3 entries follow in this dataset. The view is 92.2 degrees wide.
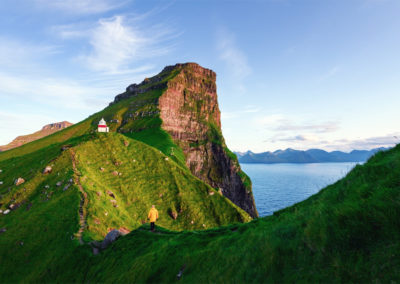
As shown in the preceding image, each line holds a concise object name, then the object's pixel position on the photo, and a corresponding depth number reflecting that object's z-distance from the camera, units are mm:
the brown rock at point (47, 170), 35981
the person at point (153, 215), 20172
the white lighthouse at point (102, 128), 58606
